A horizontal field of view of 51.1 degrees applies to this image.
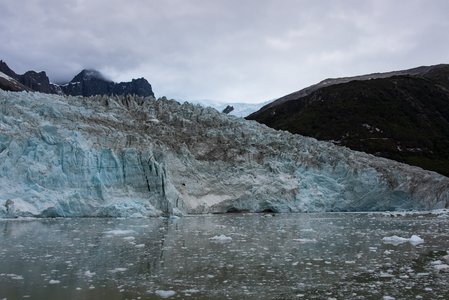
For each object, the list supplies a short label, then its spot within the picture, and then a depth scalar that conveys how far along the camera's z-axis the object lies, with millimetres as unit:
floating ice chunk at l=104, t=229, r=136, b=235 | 14019
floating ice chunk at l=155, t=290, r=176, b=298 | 6573
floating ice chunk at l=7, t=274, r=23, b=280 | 7492
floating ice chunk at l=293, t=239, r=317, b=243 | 12730
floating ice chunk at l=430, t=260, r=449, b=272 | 8680
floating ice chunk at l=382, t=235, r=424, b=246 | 12672
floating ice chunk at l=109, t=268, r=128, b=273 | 8352
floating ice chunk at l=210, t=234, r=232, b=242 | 12812
